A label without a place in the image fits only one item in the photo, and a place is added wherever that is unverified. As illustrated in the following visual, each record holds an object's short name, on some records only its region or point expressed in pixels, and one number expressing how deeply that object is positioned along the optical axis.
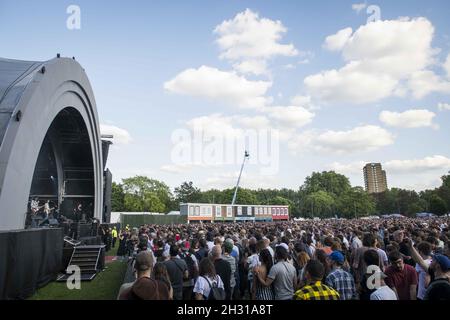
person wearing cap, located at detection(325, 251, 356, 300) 4.50
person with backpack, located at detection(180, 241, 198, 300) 6.82
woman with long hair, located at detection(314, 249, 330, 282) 5.72
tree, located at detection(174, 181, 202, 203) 124.25
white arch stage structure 10.65
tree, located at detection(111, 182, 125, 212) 84.56
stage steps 12.91
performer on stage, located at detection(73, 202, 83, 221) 23.22
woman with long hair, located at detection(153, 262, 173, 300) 4.46
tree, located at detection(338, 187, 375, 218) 102.31
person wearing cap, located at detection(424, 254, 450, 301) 3.48
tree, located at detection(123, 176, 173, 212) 79.44
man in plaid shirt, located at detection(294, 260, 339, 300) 3.41
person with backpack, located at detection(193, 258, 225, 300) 4.83
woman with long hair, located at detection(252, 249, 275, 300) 4.95
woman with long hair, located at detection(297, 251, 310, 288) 5.89
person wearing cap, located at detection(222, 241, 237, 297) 6.79
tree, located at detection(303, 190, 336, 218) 107.56
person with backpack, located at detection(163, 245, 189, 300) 5.98
